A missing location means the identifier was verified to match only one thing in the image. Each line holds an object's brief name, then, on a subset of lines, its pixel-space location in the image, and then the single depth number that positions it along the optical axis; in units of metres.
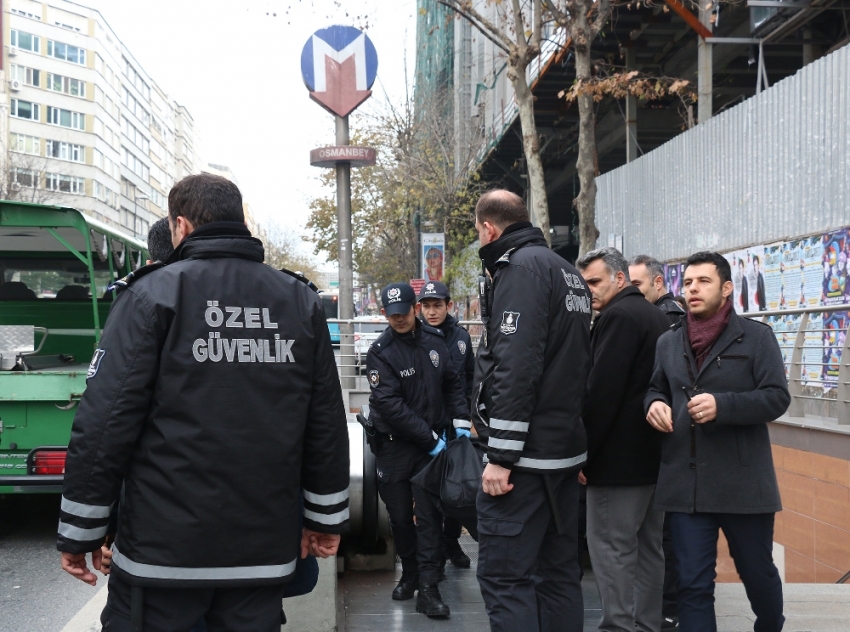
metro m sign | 14.02
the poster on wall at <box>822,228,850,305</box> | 9.94
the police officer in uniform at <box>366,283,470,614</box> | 5.53
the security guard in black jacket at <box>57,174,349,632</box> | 2.77
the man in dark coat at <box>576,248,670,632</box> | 4.31
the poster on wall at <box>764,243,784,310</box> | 11.44
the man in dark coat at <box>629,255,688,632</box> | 5.21
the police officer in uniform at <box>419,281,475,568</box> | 6.52
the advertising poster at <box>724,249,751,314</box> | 12.34
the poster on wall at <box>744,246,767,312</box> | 11.91
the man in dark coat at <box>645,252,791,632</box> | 3.98
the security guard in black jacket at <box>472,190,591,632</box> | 3.70
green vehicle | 7.31
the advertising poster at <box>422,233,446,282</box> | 19.19
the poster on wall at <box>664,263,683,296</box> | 14.68
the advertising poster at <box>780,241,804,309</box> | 10.94
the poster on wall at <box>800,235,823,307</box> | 10.48
